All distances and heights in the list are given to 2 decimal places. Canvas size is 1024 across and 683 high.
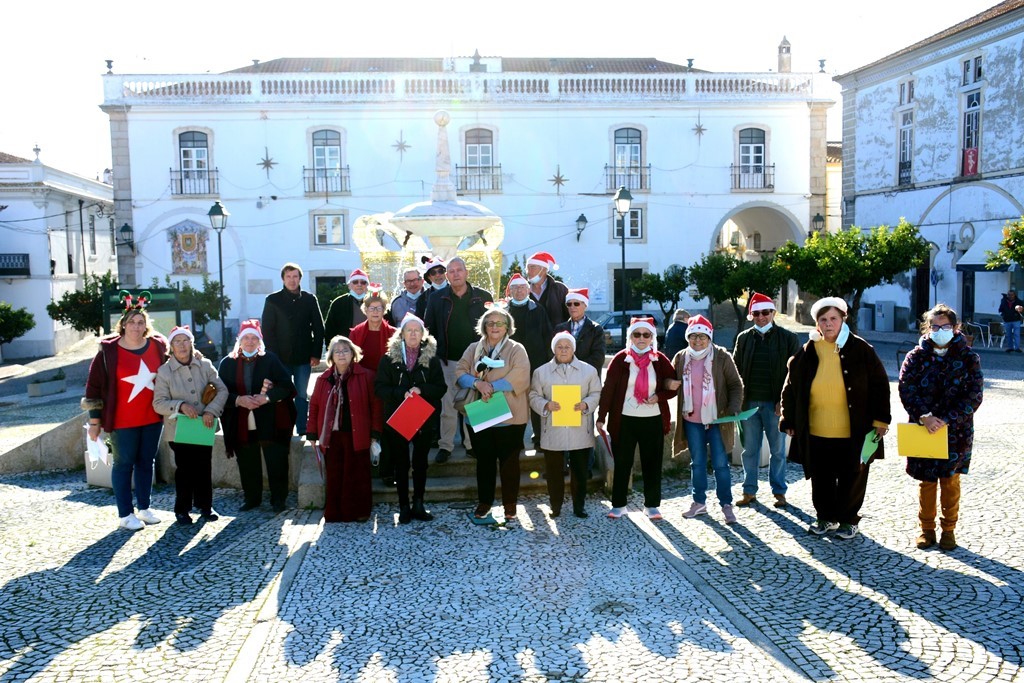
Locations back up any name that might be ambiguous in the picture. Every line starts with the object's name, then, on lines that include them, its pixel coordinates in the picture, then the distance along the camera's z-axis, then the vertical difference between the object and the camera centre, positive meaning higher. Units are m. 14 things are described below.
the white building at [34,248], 28.25 +1.37
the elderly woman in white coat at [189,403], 6.72 -0.86
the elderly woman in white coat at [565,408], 6.64 -1.01
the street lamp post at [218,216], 19.23 +1.54
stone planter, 16.72 -1.83
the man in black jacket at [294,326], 8.01 -0.36
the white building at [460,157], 28.69 +4.07
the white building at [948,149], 22.97 +3.51
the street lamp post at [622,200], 16.98 +1.49
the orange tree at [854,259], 20.53 +0.34
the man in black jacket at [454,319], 7.61 -0.31
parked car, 20.88 -1.23
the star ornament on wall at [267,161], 28.83 +4.01
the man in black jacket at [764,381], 6.86 -0.80
